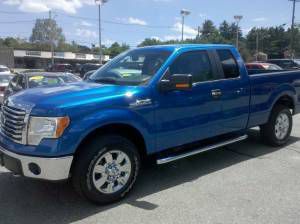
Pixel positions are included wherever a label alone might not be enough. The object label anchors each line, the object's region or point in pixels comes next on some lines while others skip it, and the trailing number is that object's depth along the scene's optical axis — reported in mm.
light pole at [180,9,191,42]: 51825
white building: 81500
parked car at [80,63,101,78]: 32794
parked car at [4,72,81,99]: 9875
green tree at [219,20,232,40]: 135875
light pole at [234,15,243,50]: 52312
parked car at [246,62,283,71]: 20016
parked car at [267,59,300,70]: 25384
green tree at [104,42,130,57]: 117675
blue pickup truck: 3824
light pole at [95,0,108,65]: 44762
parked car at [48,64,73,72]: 40806
